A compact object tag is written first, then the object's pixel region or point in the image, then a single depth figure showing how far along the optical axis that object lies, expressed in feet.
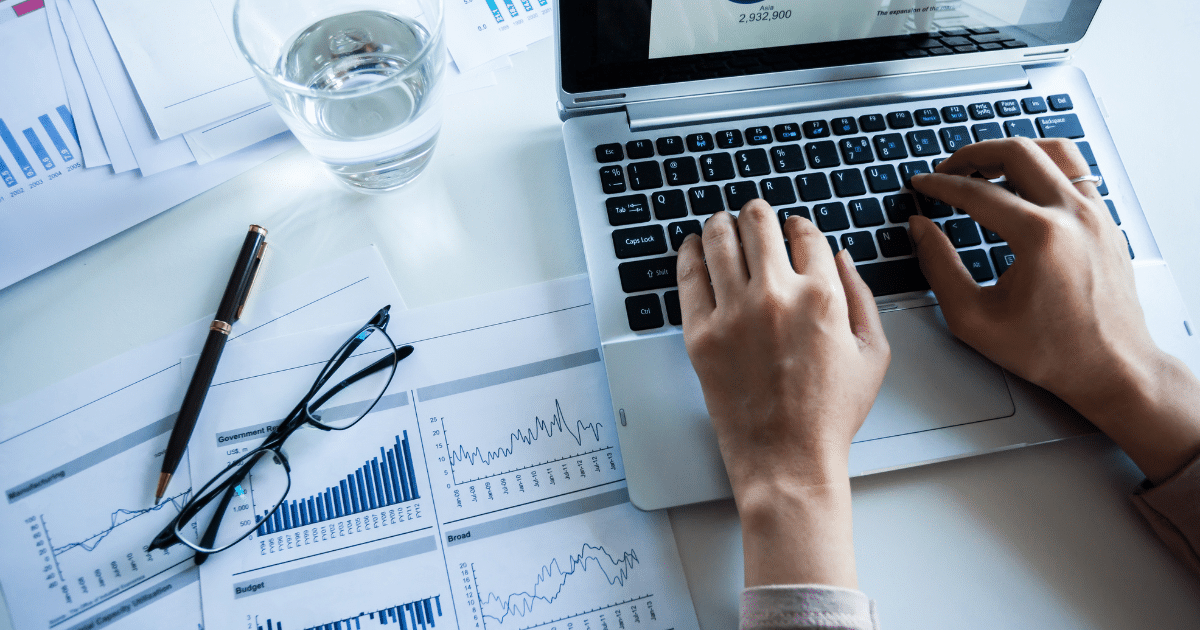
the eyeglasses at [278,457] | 1.43
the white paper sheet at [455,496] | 1.40
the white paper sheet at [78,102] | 1.72
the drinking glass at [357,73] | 1.53
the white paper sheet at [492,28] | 1.92
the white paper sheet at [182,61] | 1.77
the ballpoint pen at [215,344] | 1.47
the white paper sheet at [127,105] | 1.73
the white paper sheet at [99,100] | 1.73
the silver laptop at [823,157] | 1.50
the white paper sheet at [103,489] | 1.39
